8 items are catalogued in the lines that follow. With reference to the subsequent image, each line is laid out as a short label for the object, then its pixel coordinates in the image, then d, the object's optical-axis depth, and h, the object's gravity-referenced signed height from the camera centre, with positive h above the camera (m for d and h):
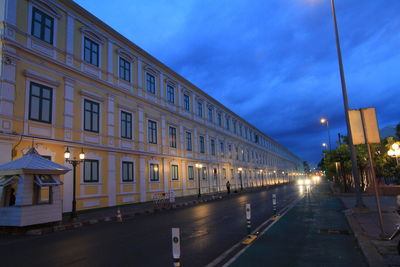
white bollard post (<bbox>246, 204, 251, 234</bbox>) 9.35 -1.07
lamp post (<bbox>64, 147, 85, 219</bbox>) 15.11 +0.45
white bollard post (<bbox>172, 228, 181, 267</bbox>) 4.85 -1.01
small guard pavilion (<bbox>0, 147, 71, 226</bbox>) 12.10 +0.20
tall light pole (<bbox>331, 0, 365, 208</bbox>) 14.13 +3.64
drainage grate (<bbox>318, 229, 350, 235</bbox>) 9.66 -1.84
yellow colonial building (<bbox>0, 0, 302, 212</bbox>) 16.14 +6.10
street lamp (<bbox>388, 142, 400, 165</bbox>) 17.38 +1.44
